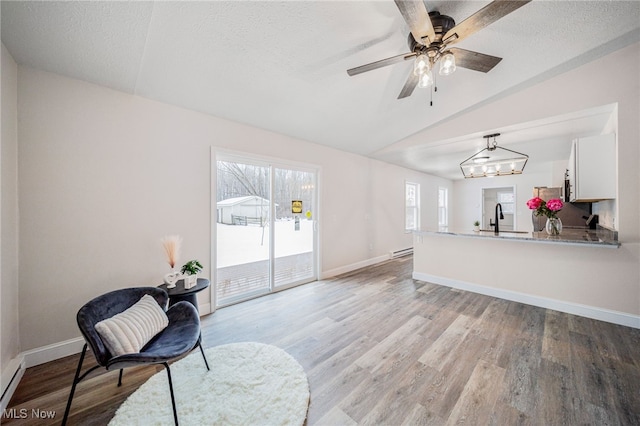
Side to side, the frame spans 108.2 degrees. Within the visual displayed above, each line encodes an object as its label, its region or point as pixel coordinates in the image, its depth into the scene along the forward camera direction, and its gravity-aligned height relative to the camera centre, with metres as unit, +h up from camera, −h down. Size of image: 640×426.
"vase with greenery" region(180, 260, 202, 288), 2.32 -0.64
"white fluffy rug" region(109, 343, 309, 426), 1.46 -1.29
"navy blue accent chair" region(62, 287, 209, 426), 1.36 -0.85
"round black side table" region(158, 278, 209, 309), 2.19 -0.76
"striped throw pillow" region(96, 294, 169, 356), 1.43 -0.77
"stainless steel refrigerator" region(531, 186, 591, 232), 4.38 -0.06
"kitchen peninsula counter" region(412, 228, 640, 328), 2.63 -0.79
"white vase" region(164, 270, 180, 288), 2.31 -0.68
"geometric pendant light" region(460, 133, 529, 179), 3.82 +0.79
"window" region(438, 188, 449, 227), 8.24 +0.19
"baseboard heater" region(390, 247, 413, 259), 6.00 -1.12
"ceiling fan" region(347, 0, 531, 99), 1.37 +1.21
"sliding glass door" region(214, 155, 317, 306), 3.21 -0.25
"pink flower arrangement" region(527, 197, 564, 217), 3.15 +0.06
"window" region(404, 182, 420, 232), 6.61 +0.16
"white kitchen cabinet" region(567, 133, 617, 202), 2.73 +0.53
